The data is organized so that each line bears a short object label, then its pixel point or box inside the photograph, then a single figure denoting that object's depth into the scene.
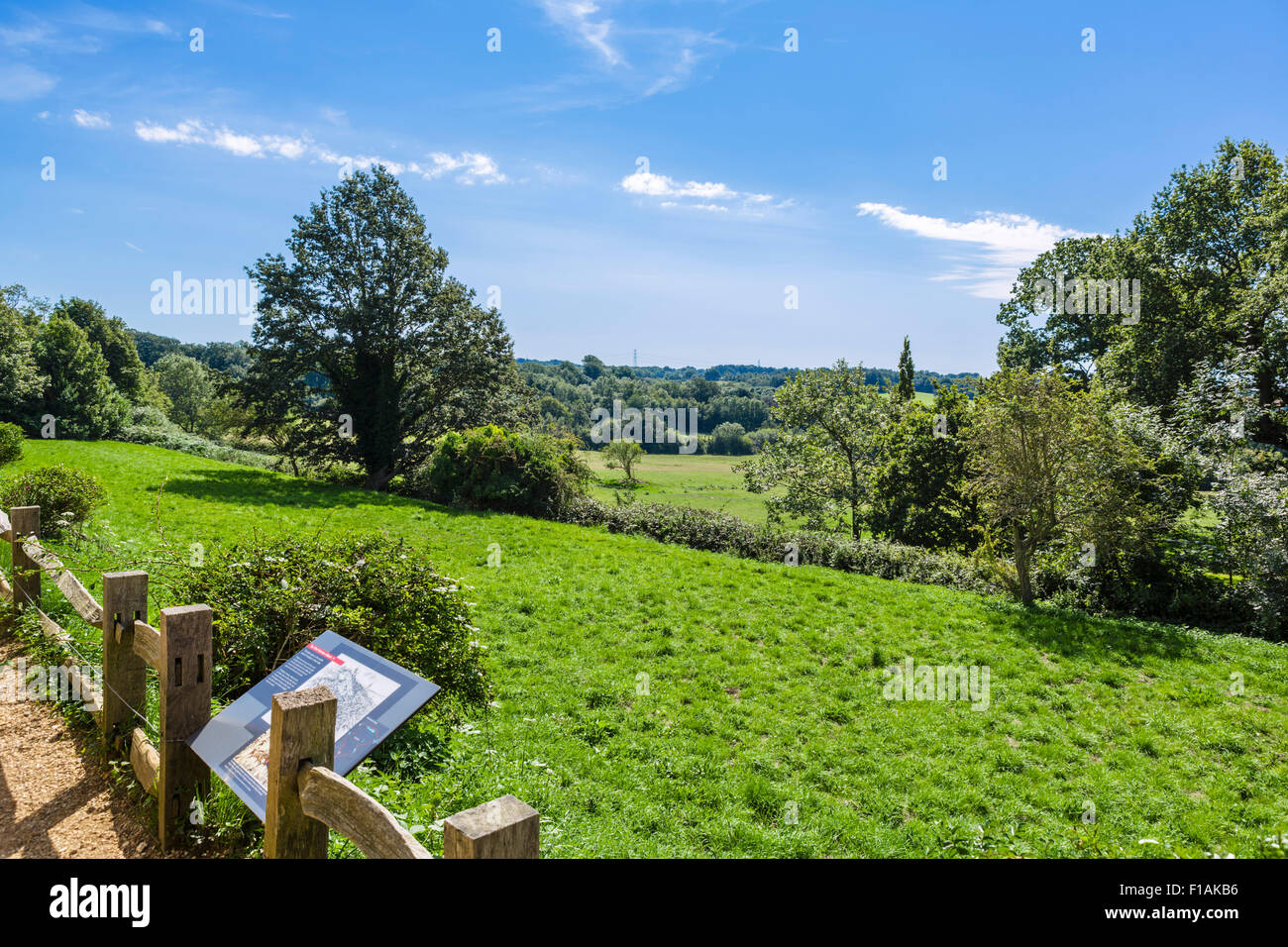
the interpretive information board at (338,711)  3.29
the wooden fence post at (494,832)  1.69
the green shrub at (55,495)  10.26
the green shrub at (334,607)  5.34
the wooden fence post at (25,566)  6.95
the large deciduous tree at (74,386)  35.09
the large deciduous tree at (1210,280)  18.73
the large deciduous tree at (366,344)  26.48
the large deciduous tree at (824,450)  23.30
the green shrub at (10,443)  17.82
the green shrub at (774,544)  15.15
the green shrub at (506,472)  20.61
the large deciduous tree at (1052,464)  12.32
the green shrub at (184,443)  33.96
